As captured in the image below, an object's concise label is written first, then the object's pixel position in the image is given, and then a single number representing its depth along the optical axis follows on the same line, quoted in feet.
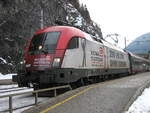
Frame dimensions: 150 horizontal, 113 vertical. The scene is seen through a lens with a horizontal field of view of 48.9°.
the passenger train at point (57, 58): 25.64
